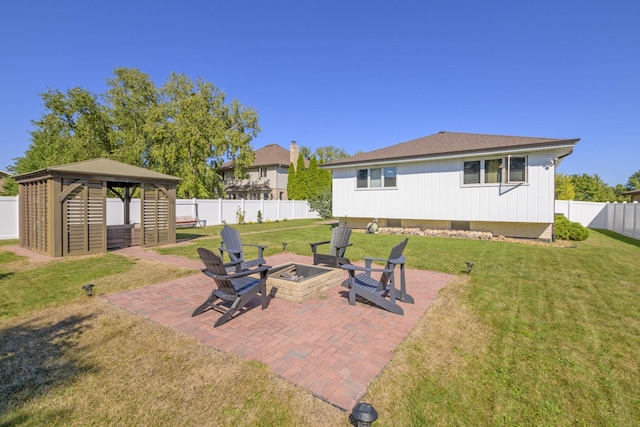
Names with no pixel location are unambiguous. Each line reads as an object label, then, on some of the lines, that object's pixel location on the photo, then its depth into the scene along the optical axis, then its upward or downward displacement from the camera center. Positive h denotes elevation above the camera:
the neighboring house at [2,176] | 38.12 +4.58
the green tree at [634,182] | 59.79 +5.87
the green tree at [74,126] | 26.86 +8.19
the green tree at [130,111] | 27.59 +9.88
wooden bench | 18.92 -0.91
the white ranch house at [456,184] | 11.96 +1.23
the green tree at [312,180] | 33.34 +3.45
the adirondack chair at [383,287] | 4.66 -1.40
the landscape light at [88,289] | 5.33 -1.54
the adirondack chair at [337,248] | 6.86 -0.98
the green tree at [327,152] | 65.75 +13.35
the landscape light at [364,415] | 2.03 -1.53
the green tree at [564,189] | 35.59 +2.58
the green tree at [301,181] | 33.25 +3.30
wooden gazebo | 9.05 +0.14
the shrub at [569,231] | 12.60 -1.01
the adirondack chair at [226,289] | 4.13 -1.33
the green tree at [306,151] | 63.90 +13.25
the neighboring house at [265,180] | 34.31 +3.66
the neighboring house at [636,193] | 23.41 +1.30
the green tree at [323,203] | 25.07 +0.50
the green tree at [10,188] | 29.59 +2.25
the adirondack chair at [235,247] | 5.95 -0.84
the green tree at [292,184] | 33.34 +2.94
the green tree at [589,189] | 42.12 +2.99
